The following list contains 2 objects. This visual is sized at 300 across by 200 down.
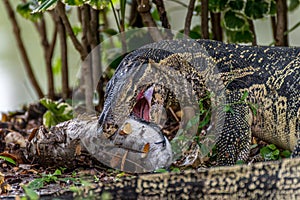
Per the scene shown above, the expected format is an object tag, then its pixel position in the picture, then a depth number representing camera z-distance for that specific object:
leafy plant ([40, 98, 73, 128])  16.58
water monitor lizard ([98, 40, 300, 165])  12.51
